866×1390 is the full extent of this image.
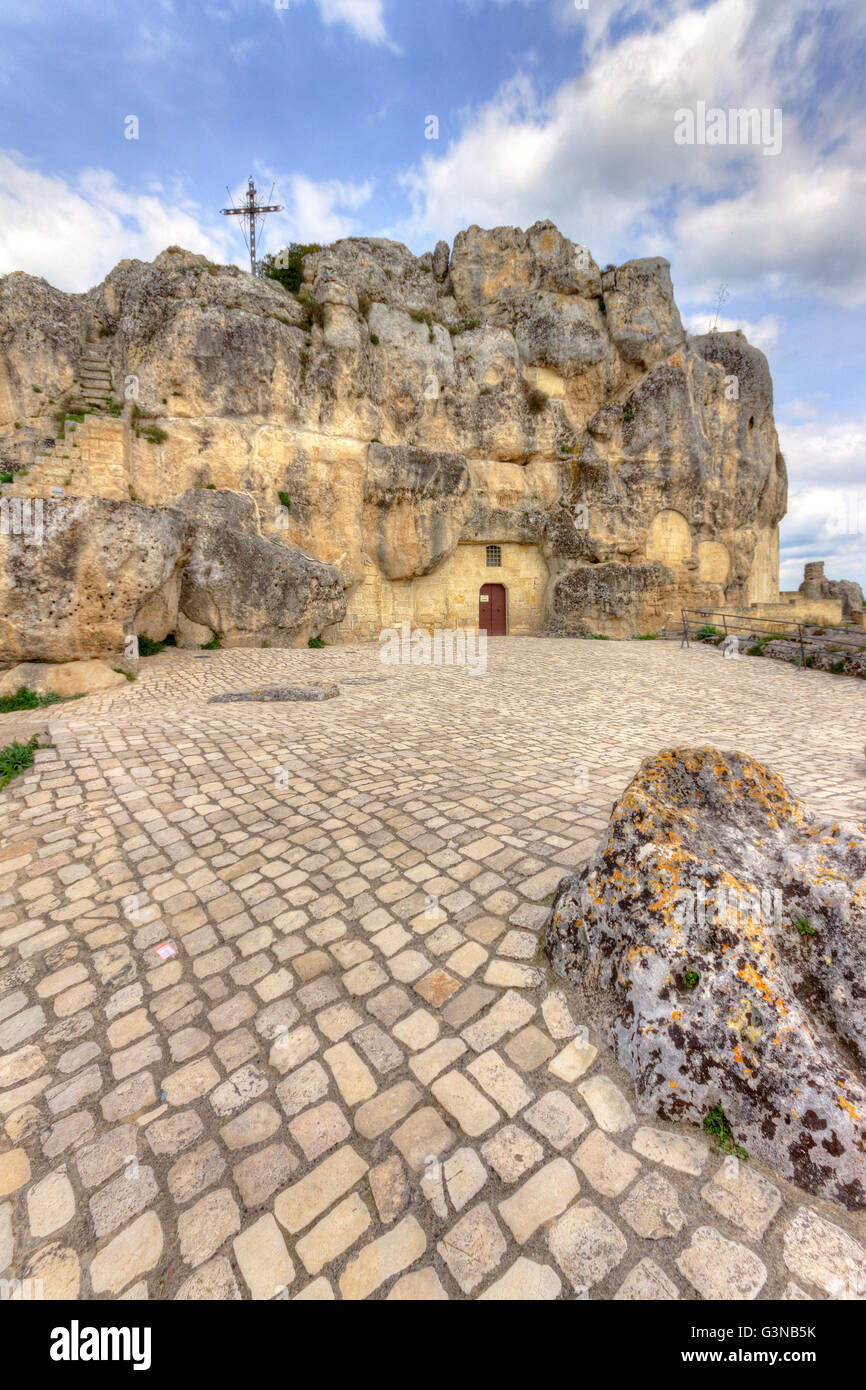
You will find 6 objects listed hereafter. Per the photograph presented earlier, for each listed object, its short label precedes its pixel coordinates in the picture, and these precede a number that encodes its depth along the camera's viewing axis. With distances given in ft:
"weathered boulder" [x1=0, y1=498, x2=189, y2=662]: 28.53
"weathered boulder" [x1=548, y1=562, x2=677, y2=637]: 65.98
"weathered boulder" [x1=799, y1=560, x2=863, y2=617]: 94.73
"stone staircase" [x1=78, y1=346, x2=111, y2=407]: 53.83
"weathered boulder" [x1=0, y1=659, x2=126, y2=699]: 28.86
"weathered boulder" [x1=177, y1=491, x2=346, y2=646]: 43.93
